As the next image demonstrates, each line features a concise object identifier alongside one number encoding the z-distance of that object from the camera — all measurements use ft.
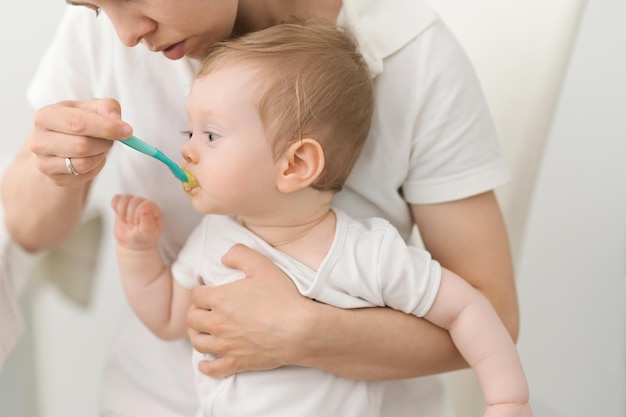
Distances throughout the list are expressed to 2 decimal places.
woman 3.77
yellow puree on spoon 3.82
